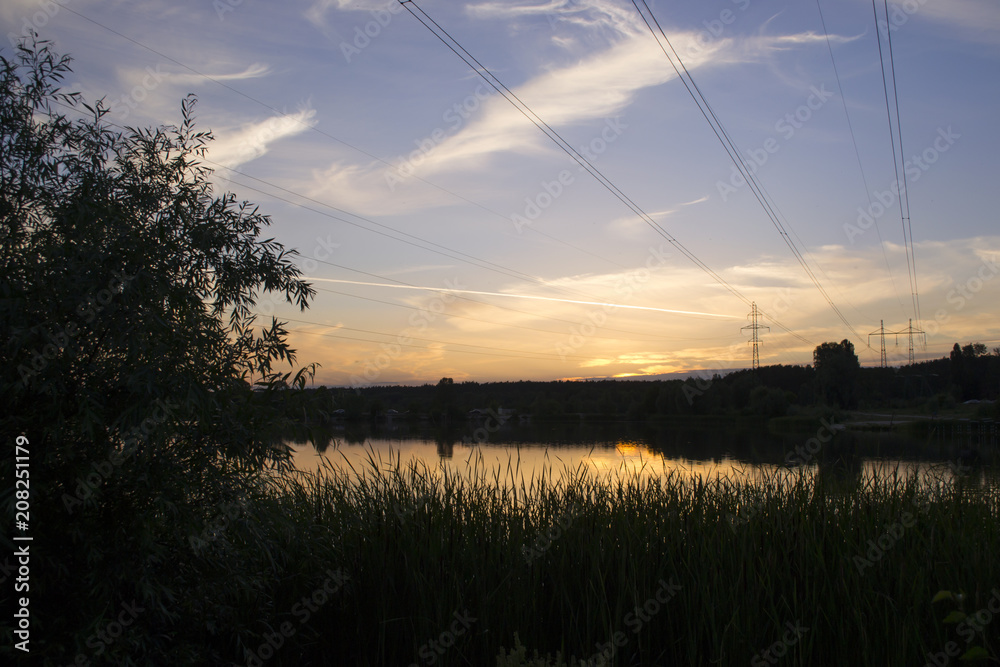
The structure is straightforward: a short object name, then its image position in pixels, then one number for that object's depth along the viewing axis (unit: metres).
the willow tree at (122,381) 3.66
